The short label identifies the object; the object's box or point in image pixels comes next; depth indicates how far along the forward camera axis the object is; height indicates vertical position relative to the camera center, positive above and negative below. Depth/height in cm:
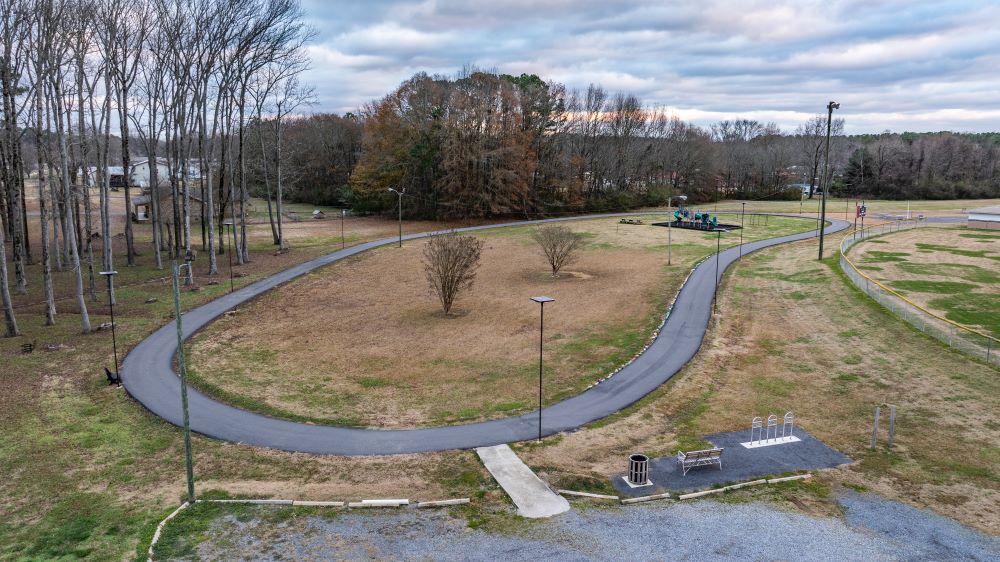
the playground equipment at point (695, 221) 7362 -152
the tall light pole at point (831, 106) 4414 +763
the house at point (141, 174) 11669 +573
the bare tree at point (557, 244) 4731 -292
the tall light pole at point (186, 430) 1603 -612
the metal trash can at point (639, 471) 1725 -757
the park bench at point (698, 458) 1788 -752
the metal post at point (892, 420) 1970 -692
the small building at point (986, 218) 6544 -72
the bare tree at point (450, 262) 3631 -341
